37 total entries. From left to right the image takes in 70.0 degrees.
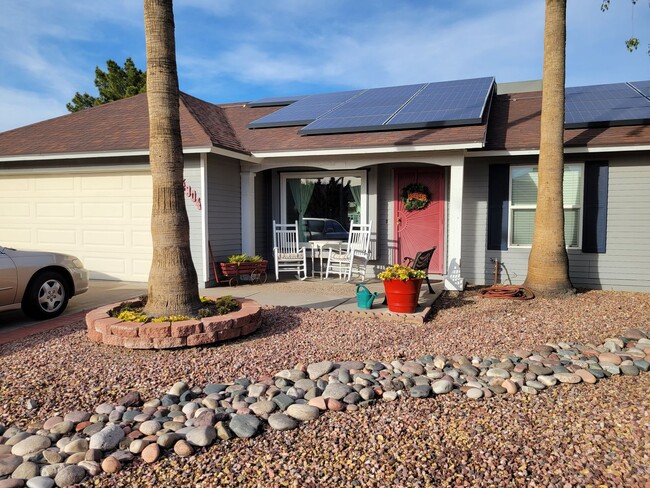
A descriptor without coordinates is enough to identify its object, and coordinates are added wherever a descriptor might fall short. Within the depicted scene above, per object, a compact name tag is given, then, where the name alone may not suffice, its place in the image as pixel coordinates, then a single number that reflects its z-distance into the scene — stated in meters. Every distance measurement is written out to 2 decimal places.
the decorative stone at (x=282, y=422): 2.99
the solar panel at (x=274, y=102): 11.80
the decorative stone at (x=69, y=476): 2.41
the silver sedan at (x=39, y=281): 5.41
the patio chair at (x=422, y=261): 6.62
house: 7.89
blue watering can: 6.18
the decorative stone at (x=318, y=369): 3.90
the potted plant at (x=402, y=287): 5.74
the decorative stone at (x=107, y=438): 2.75
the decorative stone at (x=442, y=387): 3.57
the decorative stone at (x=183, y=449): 2.67
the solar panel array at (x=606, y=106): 8.05
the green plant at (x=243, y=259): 8.18
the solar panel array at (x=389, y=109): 8.45
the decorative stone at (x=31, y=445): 2.72
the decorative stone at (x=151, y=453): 2.61
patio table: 8.71
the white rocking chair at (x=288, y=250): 8.76
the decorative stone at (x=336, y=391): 3.44
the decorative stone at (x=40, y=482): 2.38
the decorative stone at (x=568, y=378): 3.79
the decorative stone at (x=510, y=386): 3.58
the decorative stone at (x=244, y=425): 2.89
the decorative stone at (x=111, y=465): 2.52
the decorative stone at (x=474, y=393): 3.47
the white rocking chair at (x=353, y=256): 8.43
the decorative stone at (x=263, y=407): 3.21
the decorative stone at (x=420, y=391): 3.48
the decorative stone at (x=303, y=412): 3.13
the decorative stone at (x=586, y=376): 3.78
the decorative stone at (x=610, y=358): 4.21
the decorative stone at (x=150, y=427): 2.95
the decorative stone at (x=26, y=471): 2.47
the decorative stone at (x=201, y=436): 2.77
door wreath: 9.11
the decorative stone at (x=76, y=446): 2.73
